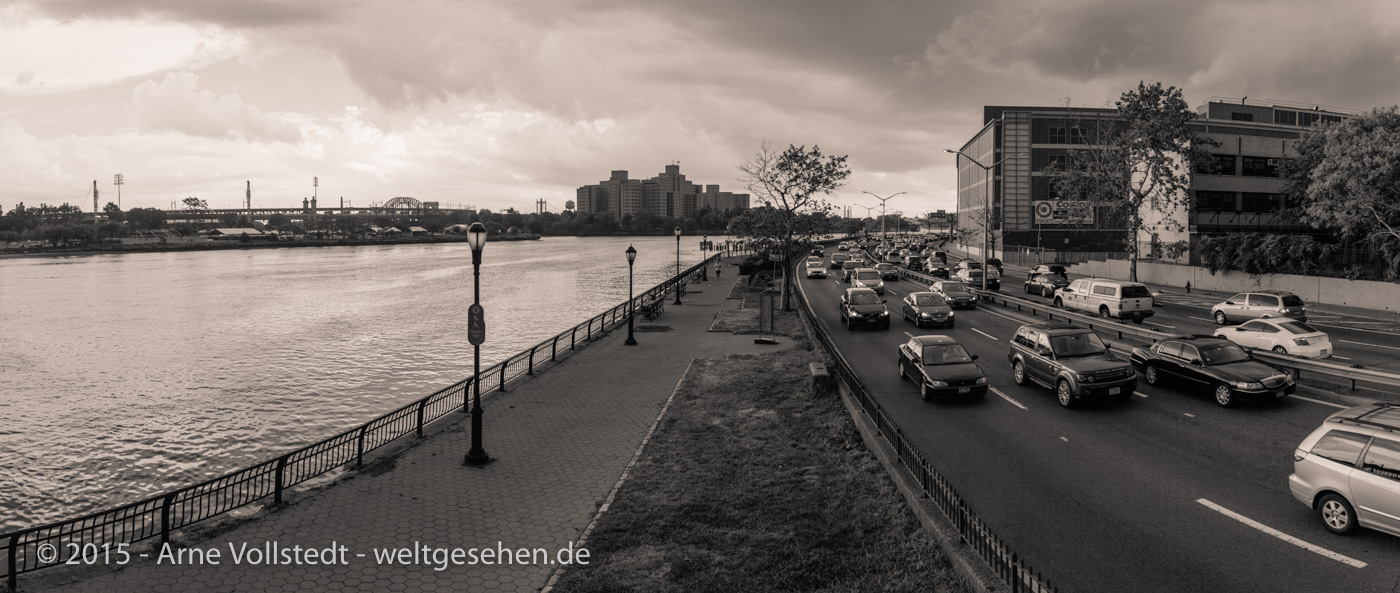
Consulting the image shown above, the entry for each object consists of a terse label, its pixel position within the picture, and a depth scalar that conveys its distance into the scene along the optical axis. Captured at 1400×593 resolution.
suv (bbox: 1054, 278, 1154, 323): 32.66
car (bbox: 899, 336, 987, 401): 17.78
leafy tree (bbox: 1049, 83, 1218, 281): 50.53
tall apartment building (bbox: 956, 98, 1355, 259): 61.88
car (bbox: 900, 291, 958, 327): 31.19
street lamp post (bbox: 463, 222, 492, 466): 14.45
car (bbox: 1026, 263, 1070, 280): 54.50
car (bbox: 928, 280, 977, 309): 38.34
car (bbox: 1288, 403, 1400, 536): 9.12
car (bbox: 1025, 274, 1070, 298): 44.69
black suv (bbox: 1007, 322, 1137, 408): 16.73
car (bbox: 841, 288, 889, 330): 31.27
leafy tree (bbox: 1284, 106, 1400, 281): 37.19
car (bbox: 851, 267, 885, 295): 46.22
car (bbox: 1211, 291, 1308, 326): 30.00
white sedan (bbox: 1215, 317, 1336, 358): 21.58
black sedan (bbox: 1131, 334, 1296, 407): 16.14
